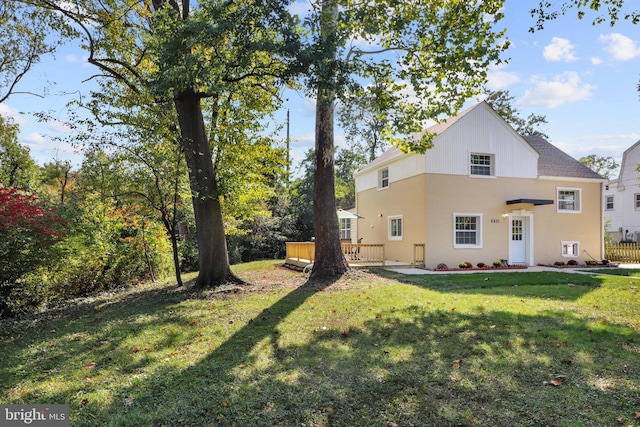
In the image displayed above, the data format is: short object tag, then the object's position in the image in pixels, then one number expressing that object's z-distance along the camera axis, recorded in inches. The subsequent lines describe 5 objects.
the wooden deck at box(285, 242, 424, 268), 592.4
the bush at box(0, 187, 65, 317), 284.7
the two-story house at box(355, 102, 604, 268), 594.9
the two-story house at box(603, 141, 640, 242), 989.2
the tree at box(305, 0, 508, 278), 288.7
